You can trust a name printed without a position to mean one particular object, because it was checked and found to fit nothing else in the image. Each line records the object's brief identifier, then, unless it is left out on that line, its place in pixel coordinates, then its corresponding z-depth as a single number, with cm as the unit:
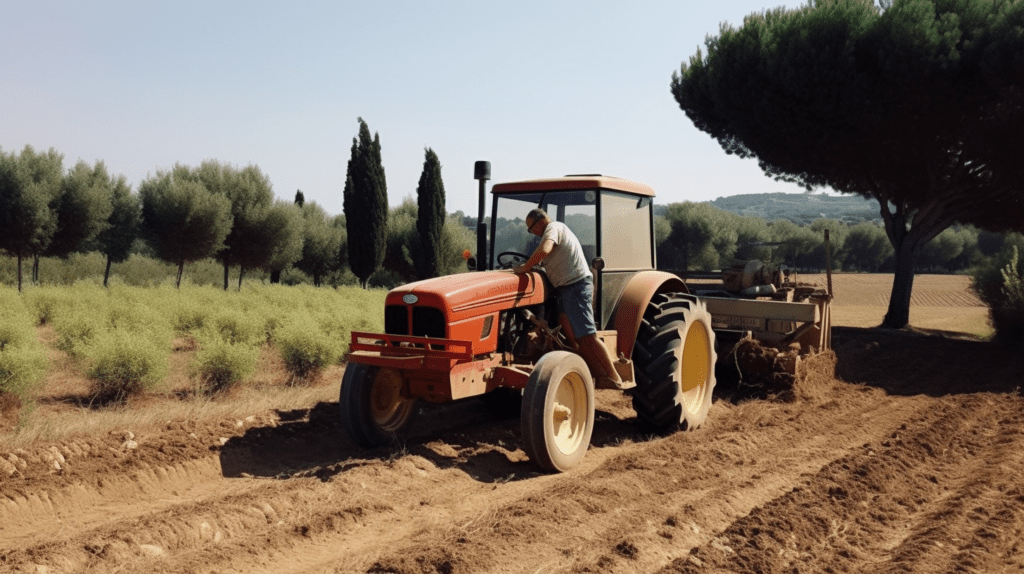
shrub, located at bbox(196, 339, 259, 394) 916
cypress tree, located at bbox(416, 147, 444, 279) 2852
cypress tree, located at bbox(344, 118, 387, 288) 2664
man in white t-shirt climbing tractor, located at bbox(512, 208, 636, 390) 585
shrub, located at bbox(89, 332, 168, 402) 848
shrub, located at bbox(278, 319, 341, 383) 1010
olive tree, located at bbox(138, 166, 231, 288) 2209
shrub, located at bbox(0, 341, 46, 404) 743
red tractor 545
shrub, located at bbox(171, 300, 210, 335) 1326
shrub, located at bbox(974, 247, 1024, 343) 1529
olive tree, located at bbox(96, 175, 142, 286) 2172
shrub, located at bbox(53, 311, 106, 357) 1015
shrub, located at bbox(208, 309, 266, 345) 1148
